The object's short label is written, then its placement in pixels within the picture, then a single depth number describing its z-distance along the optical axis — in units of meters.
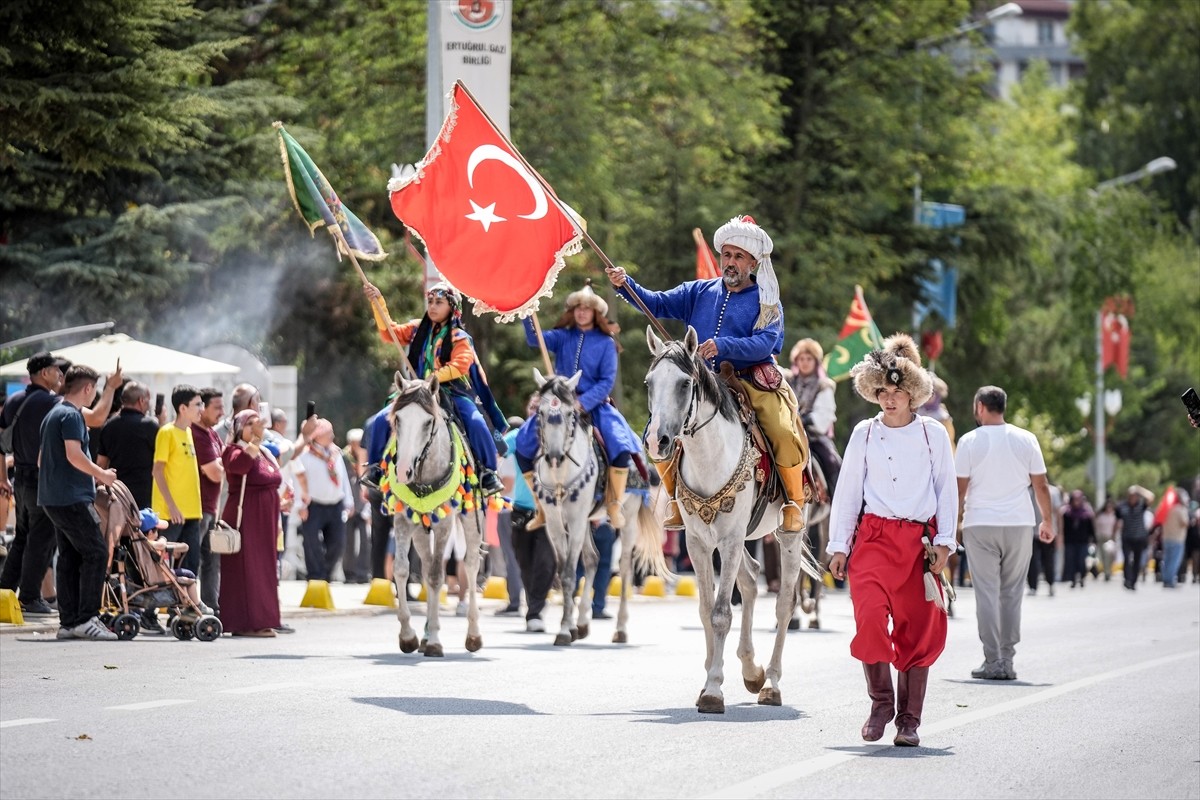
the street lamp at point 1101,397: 54.19
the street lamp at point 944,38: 44.41
